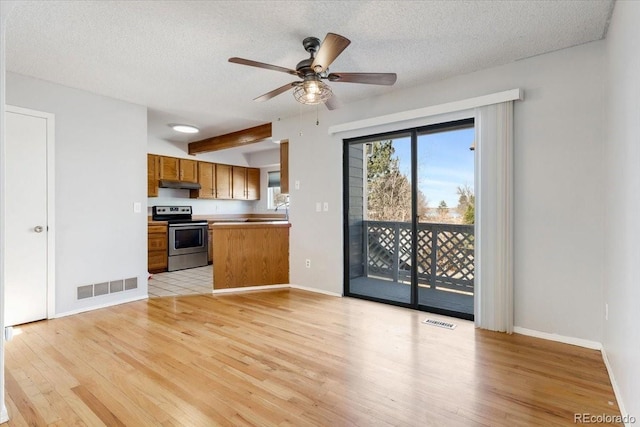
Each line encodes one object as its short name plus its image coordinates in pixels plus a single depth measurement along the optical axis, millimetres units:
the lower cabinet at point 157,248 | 5600
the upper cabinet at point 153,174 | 5887
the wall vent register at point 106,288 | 3590
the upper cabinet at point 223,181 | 6941
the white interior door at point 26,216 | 3086
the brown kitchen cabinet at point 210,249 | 6453
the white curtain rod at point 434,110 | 2852
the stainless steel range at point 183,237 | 5871
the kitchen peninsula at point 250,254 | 4387
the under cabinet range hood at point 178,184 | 6020
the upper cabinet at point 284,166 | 4790
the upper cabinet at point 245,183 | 7285
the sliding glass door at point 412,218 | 3721
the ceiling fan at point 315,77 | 2244
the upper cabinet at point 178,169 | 6098
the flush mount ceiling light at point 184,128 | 5133
